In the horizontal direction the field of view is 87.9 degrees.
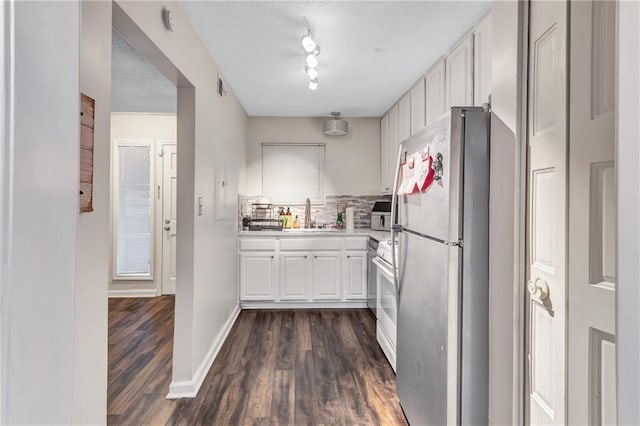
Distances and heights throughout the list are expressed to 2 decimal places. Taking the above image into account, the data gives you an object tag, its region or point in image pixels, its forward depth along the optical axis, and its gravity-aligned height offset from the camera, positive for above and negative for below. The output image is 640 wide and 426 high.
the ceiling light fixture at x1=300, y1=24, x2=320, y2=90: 2.07 +1.08
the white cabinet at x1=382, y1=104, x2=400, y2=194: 3.62 +0.72
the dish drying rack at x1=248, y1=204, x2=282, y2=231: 3.90 -0.07
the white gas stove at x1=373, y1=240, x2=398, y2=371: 2.38 -0.70
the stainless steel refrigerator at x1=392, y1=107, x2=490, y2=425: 1.36 -0.23
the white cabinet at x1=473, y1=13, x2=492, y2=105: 1.86 +0.89
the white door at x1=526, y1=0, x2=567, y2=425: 1.04 +0.01
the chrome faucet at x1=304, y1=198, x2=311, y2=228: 4.23 -0.02
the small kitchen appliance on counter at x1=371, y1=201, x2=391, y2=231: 3.81 -0.02
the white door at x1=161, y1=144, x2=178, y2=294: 4.22 +0.03
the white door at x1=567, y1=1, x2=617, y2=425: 0.88 +0.00
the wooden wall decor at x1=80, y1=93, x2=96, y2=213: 1.04 +0.19
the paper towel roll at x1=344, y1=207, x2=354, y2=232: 3.96 -0.05
